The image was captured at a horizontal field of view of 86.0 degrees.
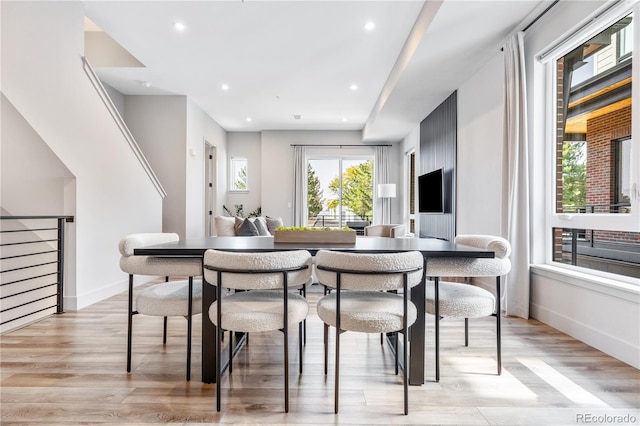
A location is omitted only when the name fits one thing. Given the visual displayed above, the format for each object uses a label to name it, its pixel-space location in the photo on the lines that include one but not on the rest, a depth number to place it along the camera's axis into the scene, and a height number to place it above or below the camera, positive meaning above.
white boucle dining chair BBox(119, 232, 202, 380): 1.85 -0.47
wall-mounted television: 5.32 +0.33
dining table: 1.77 -0.22
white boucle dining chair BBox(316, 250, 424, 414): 1.54 -0.34
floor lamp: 7.71 +0.35
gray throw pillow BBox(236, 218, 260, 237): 4.54 -0.24
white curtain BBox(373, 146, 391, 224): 8.31 +0.82
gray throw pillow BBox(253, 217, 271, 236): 4.81 -0.23
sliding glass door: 8.56 +0.53
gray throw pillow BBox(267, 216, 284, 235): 5.59 -0.20
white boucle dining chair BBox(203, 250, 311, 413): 1.55 -0.34
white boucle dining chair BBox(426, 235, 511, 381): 1.83 -0.47
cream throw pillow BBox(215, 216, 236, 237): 4.60 -0.21
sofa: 4.57 -0.22
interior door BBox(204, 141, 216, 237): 7.55 +0.49
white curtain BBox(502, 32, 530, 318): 3.02 +0.21
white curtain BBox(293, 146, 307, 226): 8.23 +0.58
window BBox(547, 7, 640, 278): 2.29 +0.45
